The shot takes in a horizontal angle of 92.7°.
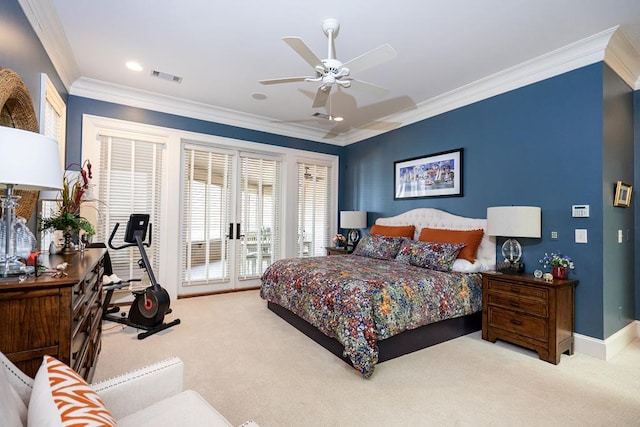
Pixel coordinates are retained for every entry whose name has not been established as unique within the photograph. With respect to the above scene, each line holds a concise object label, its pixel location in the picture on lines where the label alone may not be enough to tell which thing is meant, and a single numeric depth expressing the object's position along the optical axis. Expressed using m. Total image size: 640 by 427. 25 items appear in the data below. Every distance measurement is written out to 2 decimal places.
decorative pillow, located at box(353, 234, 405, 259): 4.26
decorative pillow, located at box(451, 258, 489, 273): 3.43
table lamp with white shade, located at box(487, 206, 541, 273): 3.07
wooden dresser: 1.29
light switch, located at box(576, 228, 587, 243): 2.94
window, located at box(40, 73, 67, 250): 2.80
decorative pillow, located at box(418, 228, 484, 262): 3.60
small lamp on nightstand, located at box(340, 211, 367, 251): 5.52
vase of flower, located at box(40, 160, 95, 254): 2.60
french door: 4.82
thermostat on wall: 2.93
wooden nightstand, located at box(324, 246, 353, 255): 5.37
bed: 2.56
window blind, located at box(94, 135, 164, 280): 4.20
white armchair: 1.14
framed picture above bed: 4.20
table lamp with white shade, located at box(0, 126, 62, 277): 1.30
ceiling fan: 2.24
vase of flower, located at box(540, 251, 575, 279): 2.96
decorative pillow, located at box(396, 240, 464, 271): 3.49
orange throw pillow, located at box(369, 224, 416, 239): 4.56
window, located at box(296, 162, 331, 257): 5.89
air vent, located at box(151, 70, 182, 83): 3.71
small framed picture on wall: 2.98
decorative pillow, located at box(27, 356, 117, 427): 0.72
